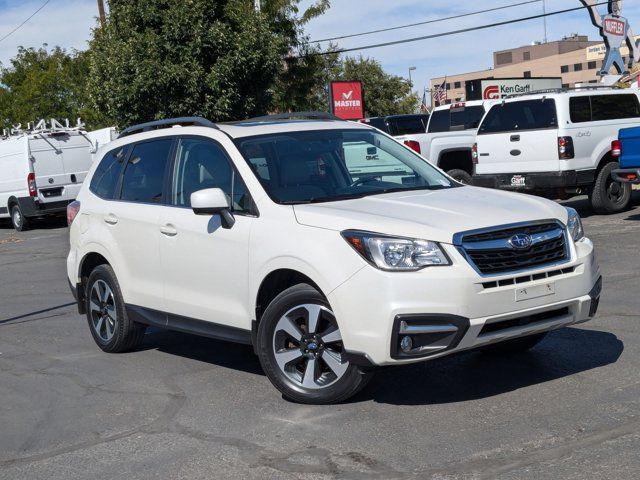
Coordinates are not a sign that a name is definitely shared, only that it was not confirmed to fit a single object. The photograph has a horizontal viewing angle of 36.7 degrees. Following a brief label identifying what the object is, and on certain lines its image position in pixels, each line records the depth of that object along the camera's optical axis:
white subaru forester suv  5.47
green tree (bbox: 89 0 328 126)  24.11
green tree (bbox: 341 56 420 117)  62.96
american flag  49.22
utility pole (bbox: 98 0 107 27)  32.74
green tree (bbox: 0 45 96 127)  48.72
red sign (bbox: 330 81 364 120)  33.69
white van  23.92
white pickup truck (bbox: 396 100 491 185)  18.98
